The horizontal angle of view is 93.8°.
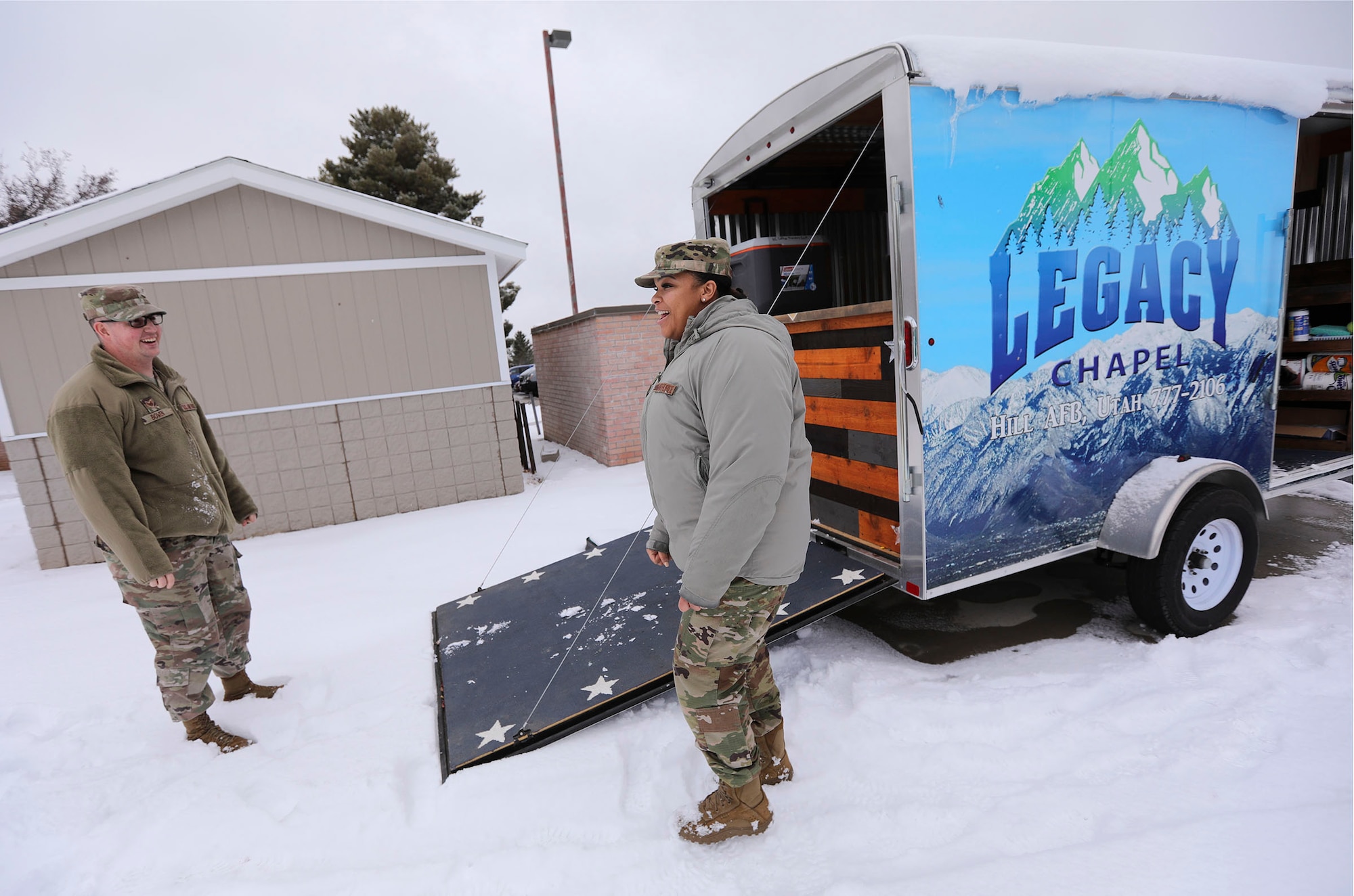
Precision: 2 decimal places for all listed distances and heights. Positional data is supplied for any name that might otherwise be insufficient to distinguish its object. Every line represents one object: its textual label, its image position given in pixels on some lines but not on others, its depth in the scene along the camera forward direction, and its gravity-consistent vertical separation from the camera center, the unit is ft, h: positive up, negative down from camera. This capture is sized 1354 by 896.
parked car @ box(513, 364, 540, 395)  70.41 -4.53
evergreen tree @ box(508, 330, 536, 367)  149.48 -1.26
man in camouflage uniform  8.07 -1.53
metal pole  47.44 +10.52
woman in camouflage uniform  5.80 -1.54
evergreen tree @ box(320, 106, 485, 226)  71.77 +21.56
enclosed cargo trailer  8.61 -0.31
